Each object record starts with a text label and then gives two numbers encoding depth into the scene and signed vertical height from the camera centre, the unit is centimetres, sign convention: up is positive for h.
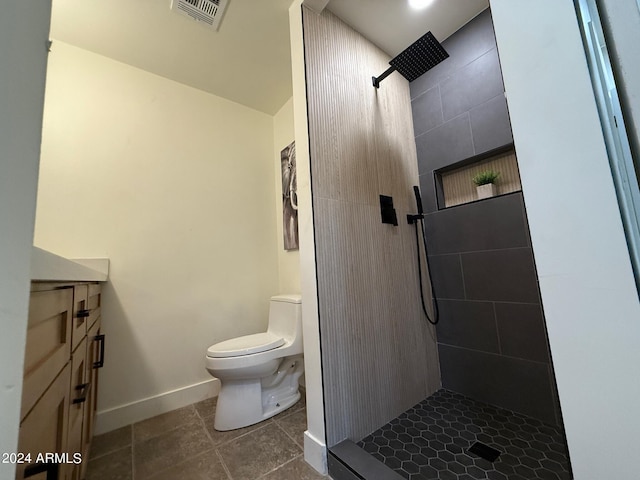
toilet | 147 -59
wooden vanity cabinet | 45 -22
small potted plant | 153 +45
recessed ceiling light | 153 +155
